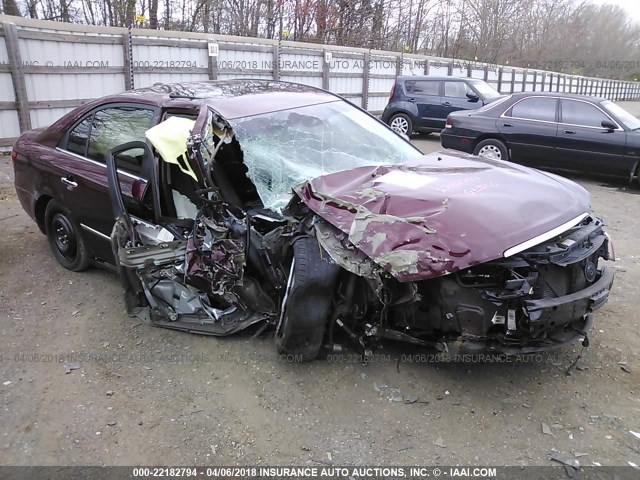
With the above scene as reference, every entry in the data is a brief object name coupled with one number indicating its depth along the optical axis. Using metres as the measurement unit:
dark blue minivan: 12.69
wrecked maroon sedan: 2.69
